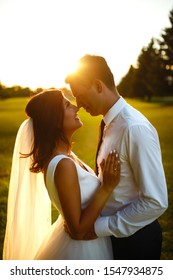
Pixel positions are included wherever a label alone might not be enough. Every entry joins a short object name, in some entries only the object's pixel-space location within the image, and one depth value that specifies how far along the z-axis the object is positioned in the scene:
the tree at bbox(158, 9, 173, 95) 24.77
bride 2.13
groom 2.07
